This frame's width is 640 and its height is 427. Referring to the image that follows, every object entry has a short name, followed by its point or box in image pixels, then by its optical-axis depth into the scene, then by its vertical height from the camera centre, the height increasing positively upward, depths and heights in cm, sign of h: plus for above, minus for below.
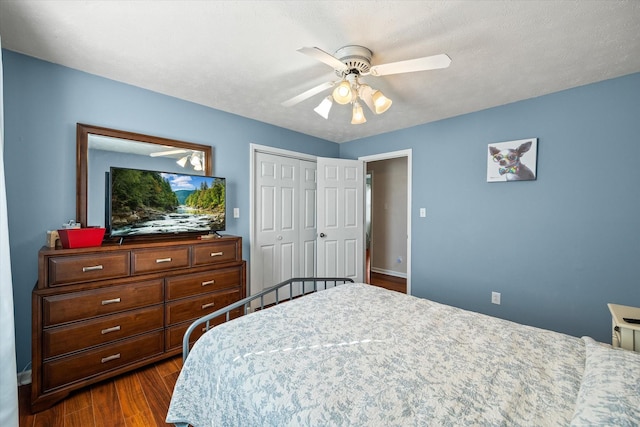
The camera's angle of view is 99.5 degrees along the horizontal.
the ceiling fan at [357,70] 147 +82
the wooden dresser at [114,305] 167 -69
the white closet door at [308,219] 379 -11
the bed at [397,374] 83 -61
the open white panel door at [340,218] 366 -9
